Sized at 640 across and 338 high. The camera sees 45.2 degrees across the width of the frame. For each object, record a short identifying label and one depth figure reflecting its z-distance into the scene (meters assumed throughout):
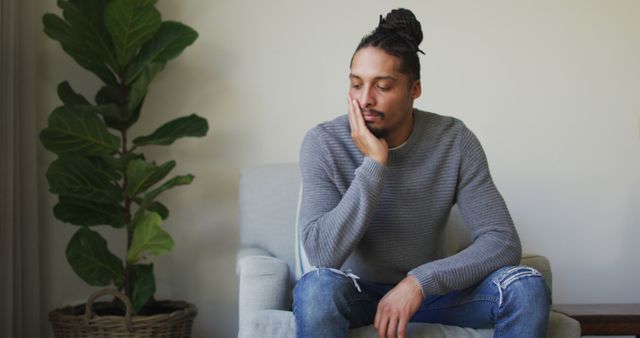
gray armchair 1.63
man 1.62
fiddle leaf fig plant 2.38
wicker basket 2.35
